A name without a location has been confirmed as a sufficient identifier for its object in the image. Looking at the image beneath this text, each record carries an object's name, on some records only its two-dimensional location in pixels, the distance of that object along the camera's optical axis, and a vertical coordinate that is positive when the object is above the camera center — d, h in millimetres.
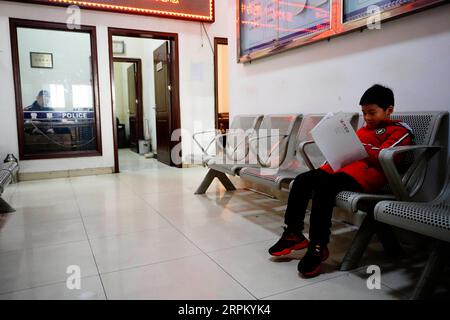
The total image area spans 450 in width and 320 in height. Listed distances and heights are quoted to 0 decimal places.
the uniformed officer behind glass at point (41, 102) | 4592 +261
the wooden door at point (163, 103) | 5348 +276
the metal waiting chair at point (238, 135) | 3219 -162
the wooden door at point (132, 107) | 7432 +286
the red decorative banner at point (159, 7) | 4438 +1555
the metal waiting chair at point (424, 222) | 1229 -401
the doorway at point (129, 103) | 7266 +408
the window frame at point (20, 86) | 4238 +507
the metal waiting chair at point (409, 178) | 1543 -314
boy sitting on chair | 1633 -332
